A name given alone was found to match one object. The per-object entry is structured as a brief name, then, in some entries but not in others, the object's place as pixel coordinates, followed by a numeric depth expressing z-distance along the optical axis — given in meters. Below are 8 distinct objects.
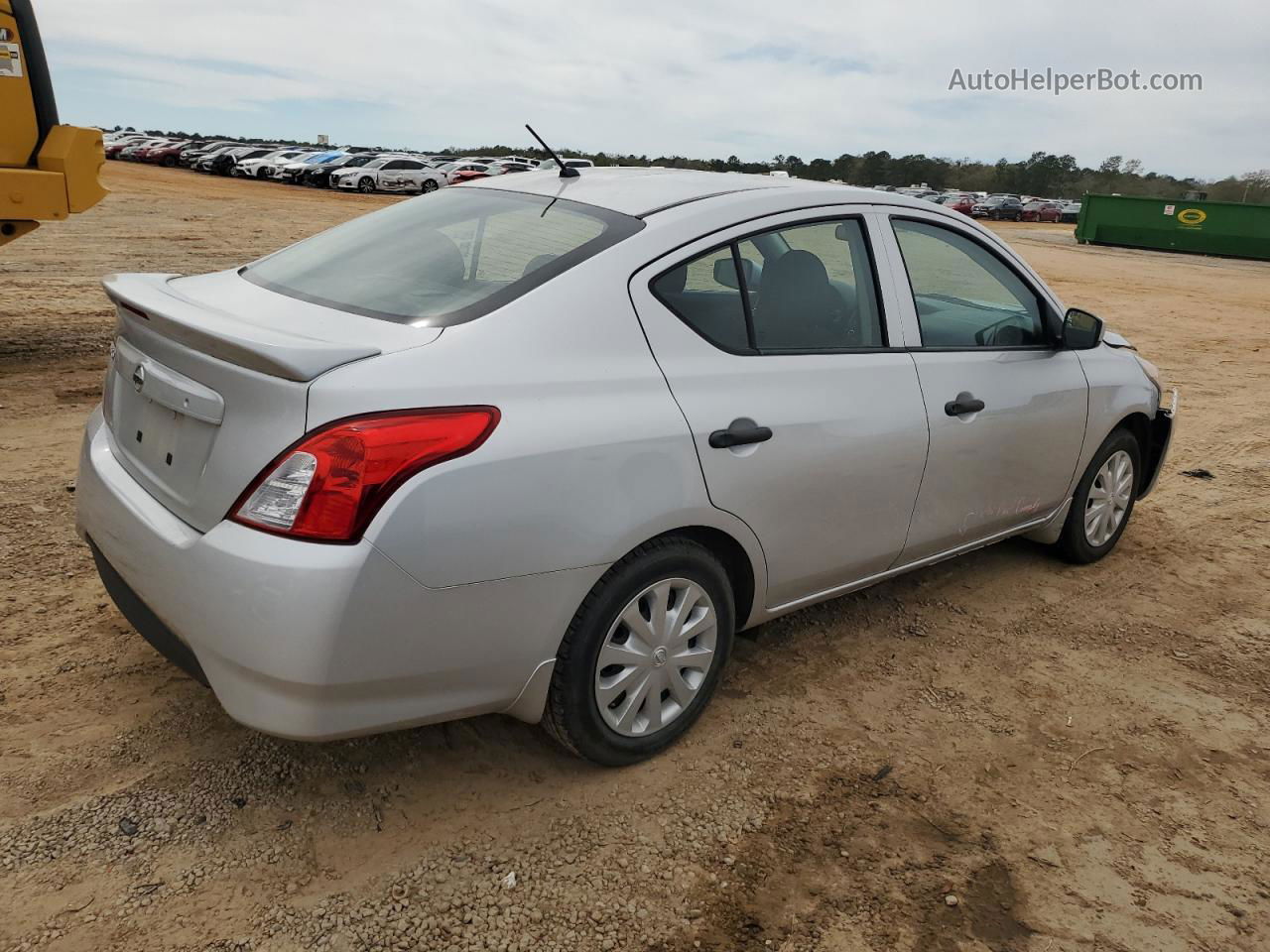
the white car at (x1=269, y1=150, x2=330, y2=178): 38.81
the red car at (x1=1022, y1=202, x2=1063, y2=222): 56.75
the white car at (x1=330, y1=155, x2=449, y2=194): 36.28
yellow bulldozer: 6.73
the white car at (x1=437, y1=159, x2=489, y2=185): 36.42
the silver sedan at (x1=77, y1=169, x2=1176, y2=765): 2.24
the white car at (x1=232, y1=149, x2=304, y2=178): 40.19
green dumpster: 30.30
